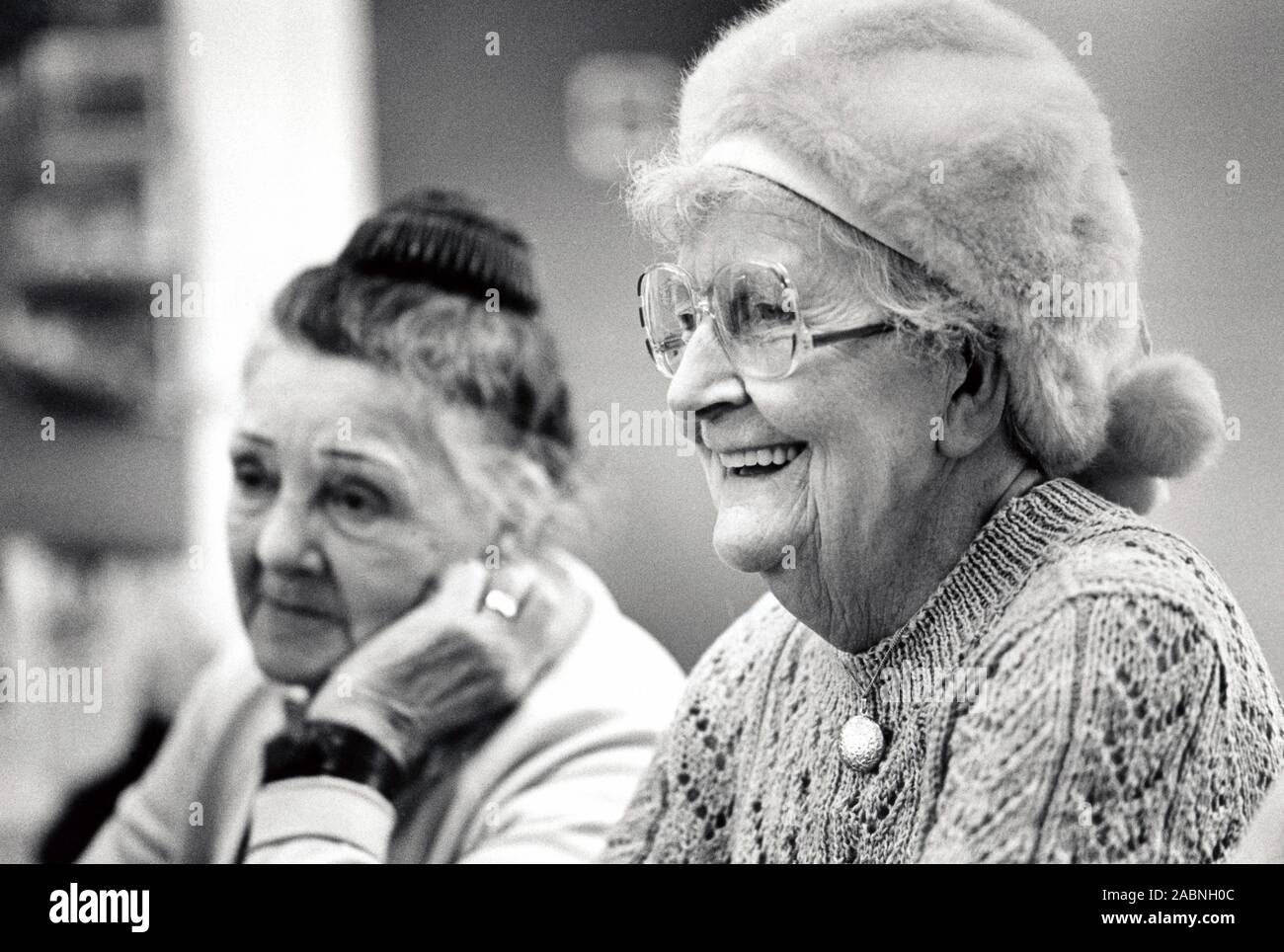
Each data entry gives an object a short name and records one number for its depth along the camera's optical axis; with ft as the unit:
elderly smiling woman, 5.23
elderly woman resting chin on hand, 6.15
